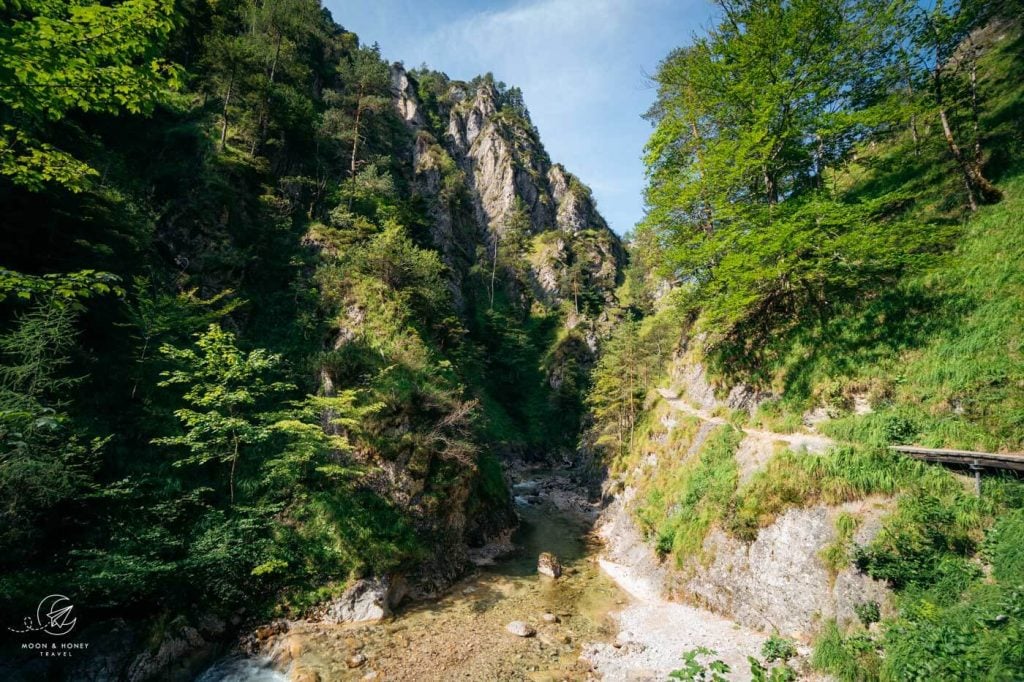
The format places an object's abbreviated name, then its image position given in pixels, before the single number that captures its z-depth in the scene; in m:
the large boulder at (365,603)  15.05
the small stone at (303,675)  11.98
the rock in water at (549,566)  19.48
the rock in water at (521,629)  14.37
